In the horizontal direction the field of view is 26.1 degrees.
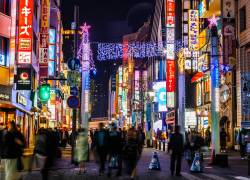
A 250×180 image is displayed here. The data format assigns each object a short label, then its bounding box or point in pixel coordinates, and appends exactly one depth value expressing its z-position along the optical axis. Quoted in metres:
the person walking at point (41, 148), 16.11
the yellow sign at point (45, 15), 50.89
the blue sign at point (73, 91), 24.81
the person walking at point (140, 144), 19.82
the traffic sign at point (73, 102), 23.77
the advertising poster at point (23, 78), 33.97
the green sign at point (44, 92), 41.00
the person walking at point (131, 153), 18.58
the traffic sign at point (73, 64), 25.03
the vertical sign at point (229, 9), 43.09
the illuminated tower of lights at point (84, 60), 34.00
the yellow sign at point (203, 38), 54.33
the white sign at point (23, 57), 34.15
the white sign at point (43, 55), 50.45
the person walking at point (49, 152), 16.01
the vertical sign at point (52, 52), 62.72
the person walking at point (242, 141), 32.19
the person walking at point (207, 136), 42.78
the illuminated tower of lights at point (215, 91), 25.95
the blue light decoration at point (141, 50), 42.88
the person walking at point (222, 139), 36.62
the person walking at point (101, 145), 20.28
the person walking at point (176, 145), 20.55
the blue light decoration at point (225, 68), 44.19
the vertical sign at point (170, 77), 64.75
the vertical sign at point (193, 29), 53.06
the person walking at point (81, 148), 20.55
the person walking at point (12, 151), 14.11
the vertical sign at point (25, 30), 34.00
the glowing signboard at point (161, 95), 75.06
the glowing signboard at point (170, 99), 68.00
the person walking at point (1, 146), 14.25
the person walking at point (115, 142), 20.52
